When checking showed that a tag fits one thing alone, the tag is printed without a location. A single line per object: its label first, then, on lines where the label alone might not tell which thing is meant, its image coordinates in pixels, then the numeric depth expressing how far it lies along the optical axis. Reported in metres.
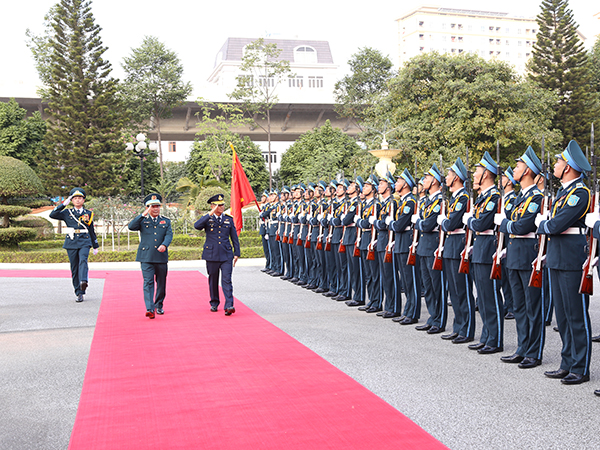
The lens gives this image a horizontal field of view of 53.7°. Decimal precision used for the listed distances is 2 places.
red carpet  3.63
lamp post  21.05
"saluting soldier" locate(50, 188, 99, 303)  9.45
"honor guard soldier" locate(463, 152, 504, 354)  5.87
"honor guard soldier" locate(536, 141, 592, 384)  4.79
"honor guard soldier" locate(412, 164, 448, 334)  6.86
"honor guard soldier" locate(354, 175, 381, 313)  8.27
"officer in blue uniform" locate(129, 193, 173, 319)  7.83
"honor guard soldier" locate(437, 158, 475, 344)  6.34
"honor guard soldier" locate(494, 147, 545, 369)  5.30
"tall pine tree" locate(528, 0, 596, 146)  30.86
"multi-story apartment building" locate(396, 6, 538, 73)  92.25
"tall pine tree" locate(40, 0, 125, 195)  27.11
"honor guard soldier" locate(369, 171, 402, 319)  7.84
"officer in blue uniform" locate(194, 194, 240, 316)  8.20
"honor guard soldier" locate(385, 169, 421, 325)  7.39
